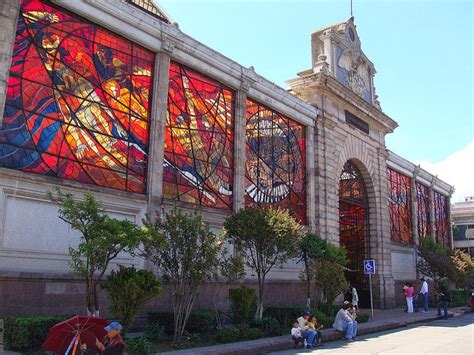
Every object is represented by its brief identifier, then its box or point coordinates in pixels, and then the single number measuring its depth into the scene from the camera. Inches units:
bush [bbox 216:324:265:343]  505.4
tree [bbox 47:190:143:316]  422.7
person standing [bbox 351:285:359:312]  844.1
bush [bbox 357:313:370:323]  762.8
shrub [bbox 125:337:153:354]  405.1
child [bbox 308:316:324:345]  545.1
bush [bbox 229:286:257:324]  570.9
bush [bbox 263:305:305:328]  650.2
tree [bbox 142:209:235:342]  491.4
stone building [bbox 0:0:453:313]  503.8
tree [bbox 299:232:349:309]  729.6
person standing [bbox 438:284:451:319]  944.3
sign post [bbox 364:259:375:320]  808.1
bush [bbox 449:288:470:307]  1273.1
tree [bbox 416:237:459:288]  1223.5
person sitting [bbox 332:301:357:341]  611.5
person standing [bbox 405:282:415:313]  1021.2
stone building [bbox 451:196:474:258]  2313.0
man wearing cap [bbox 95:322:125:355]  297.7
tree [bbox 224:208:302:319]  608.4
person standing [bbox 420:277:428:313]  1039.0
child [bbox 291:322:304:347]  527.5
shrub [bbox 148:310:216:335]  539.8
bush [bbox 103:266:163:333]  428.5
